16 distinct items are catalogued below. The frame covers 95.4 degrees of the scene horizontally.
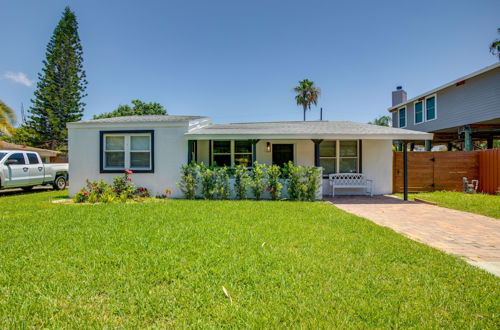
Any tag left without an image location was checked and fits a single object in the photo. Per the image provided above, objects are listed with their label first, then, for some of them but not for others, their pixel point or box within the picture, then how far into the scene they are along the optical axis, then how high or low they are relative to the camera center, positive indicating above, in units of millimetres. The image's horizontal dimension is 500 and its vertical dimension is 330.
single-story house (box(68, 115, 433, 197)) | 8766 +856
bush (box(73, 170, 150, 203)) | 7750 -892
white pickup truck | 9180 -196
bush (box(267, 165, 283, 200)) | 8359 -576
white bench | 9773 -587
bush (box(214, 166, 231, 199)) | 8477 -597
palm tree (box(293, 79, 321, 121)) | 28781 +9393
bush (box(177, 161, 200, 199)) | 8555 -414
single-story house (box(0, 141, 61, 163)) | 16797 +1244
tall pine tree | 22375 +7937
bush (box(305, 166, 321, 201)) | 8320 -535
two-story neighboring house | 11781 +3580
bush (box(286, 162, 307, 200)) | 8295 -594
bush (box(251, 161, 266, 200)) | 8398 -544
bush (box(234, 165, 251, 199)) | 8488 -514
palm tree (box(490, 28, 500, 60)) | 17684 +9513
